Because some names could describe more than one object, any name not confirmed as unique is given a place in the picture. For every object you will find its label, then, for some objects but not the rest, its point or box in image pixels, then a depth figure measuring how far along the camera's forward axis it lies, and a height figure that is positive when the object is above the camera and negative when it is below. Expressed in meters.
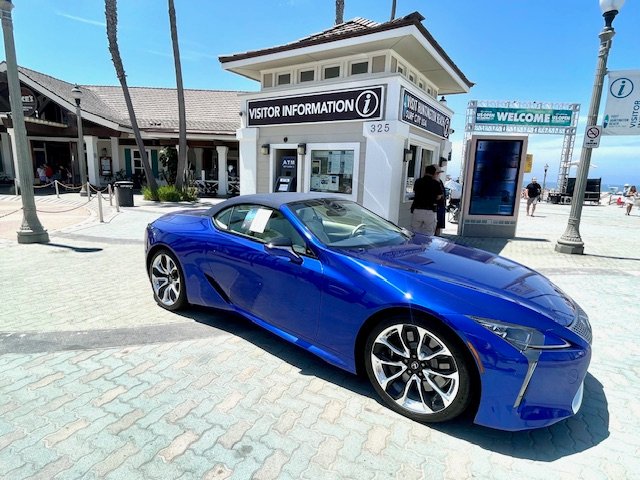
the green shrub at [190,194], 16.33 -1.21
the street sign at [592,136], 7.26 +0.93
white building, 8.18 +1.52
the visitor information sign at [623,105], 7.08 +1.56
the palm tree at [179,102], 14.73 +2.76
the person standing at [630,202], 17.16 -0.89
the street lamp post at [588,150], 6.88 +0.65
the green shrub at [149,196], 16.08 -1.31
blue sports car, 2.06 -0.88
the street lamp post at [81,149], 14.95 +0.65
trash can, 13.56 -1.08
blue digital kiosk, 9.22 -0.17
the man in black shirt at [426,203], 7.05 -0.53
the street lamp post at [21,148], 6.65 +0.27
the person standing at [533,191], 14.99 -0.47
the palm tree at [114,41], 14.93 +5.13
